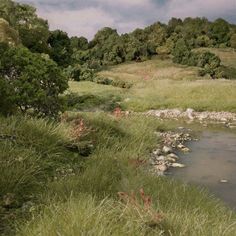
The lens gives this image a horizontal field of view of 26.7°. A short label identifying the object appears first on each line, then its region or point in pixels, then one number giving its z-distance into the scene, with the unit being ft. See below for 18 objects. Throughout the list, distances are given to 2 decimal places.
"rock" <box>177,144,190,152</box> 58.85
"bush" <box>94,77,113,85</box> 152.35
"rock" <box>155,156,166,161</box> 50.44
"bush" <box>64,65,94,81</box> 154.21
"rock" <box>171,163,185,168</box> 49.00
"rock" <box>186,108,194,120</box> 100.13
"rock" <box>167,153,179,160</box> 53.44
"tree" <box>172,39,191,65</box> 187.62
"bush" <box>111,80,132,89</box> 148.46
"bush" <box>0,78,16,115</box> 47.01
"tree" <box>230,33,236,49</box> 228.22
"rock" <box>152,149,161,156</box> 53.31
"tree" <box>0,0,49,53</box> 166.09
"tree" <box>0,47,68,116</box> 47.96
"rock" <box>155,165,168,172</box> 46.26
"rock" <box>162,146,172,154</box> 55.93
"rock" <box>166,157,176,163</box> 51.31
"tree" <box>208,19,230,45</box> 234.58
